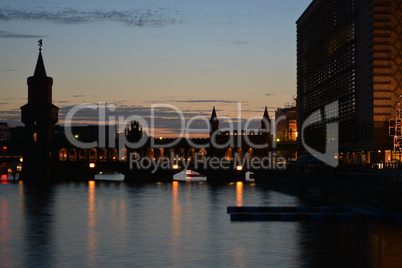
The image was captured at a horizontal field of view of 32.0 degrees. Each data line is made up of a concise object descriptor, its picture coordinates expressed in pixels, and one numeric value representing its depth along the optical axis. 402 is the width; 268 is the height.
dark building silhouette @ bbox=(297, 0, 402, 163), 125.06
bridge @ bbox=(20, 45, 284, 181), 167.88
